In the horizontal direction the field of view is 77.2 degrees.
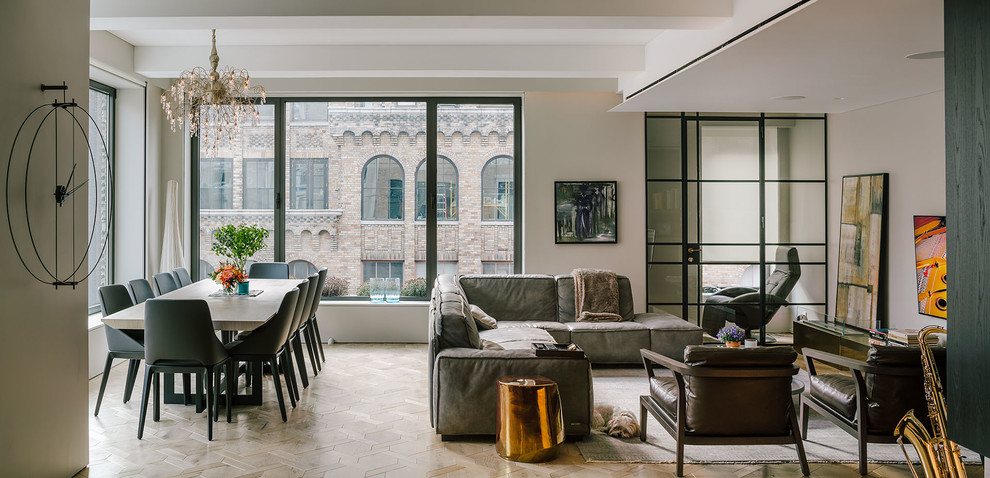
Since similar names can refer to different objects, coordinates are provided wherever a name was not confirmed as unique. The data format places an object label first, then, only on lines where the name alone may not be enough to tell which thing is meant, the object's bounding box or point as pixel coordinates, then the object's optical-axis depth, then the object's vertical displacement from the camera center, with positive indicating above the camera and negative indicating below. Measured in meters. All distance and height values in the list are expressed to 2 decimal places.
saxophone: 2.14 -0.73
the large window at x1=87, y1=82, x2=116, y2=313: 6.03 +0.53
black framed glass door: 7.13 +0.22
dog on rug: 4.02 -1.25
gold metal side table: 3.59 -1.09
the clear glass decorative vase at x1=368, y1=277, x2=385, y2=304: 7.23 -0.66
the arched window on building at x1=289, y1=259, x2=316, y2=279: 7.29 -0.40
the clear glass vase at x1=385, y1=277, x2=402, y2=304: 7.25 -0.65
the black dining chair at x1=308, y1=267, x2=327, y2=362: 5.73 -0.68
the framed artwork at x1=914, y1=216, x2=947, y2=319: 5.35 -0.26
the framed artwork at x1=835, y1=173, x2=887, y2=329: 6.19 -0.16
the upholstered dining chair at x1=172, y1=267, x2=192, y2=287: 5.76 -0.40
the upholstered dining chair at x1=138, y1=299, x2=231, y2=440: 3.86 -0.67
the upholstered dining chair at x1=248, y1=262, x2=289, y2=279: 6.68 -0.39
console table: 5.55 -1.00
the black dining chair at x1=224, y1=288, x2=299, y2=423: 4.29 -0.77
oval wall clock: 3.02 +0.21
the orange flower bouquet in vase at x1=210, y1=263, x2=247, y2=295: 5.08 -0.35
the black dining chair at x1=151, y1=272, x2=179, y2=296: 5.28 -0.42
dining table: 4.05 -0.54
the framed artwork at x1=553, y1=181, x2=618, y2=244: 7.09 +0.31
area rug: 3.68 -1.33
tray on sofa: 3.92 -0.74
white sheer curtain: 6.70 -0.04
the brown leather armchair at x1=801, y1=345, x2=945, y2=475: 3.33 -0.86
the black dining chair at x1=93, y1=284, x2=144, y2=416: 4.39 -0.75
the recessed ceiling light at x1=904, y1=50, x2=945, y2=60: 4.03 +1.18
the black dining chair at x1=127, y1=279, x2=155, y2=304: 4.95 -0.45
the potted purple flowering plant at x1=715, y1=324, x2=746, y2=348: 4.75 -0.79
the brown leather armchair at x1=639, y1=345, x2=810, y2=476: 3.27 -0.88
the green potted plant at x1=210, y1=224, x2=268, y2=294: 5.20 -0.07
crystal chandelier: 4.78 +1.07
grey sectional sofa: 3.88 -0.88
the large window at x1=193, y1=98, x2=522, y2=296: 7.25 +0.59
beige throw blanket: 6.29 -0.63
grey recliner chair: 7.17 -0.77
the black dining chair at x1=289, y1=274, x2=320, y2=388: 5.13 -0.84
